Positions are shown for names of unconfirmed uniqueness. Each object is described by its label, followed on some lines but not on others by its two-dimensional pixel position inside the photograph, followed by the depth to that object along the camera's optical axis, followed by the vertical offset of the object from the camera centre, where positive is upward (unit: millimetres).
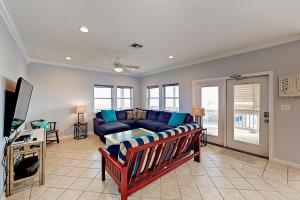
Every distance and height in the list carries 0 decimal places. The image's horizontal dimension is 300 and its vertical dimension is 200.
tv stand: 1954 -805
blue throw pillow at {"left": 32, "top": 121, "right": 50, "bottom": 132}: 3762 -659
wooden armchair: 3767 -904
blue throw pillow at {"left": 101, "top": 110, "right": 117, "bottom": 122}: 5059 -569
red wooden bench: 1709 -918
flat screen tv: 1916 -84
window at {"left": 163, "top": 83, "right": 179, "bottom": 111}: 5321 +167
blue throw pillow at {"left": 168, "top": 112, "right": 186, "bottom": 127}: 4249 -569
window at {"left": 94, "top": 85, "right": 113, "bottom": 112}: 5598 +153
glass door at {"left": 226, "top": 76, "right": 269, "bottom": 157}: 3150 -326
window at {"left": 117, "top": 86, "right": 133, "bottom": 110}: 6305 +175
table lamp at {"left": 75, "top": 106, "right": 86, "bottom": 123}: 4668 -297
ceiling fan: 3460 +864
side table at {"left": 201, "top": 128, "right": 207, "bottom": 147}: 4106 -1120
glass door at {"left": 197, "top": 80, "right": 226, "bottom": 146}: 3876 -165
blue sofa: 4230 -779
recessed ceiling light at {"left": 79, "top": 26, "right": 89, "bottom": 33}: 2312 +1234
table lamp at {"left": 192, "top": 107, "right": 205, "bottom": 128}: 3973 -314
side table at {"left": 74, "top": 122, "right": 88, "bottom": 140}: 4660 -1011
